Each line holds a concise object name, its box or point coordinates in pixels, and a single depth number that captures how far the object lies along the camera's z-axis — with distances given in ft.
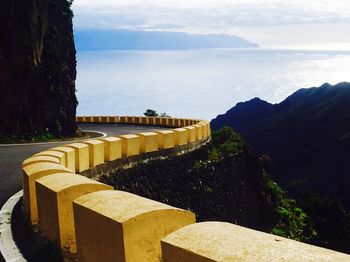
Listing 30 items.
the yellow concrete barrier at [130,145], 50.93
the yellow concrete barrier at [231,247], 9.37
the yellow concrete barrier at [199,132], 73.05
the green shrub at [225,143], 79.05
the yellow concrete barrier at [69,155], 37.04
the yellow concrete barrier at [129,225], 13.94
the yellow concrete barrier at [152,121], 115.65
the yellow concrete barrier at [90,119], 138.07
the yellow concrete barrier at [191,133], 68.43
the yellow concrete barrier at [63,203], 19.90
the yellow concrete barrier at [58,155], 33.83
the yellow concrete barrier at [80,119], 140.55
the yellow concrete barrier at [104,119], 132.15
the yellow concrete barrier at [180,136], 63.93
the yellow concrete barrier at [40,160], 29.89
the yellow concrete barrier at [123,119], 126.93
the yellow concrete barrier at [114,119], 129.39
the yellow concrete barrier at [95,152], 43.65
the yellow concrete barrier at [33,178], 25.22
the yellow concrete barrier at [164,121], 111.55
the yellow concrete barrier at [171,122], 108.58
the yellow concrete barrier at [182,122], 102.78
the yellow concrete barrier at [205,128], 78.22
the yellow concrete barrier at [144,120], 118.48
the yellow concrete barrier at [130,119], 122.52
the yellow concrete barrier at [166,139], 58.78
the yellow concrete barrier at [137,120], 120.82
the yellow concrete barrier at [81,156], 40.12
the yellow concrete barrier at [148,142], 54.65
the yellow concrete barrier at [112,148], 47.06
